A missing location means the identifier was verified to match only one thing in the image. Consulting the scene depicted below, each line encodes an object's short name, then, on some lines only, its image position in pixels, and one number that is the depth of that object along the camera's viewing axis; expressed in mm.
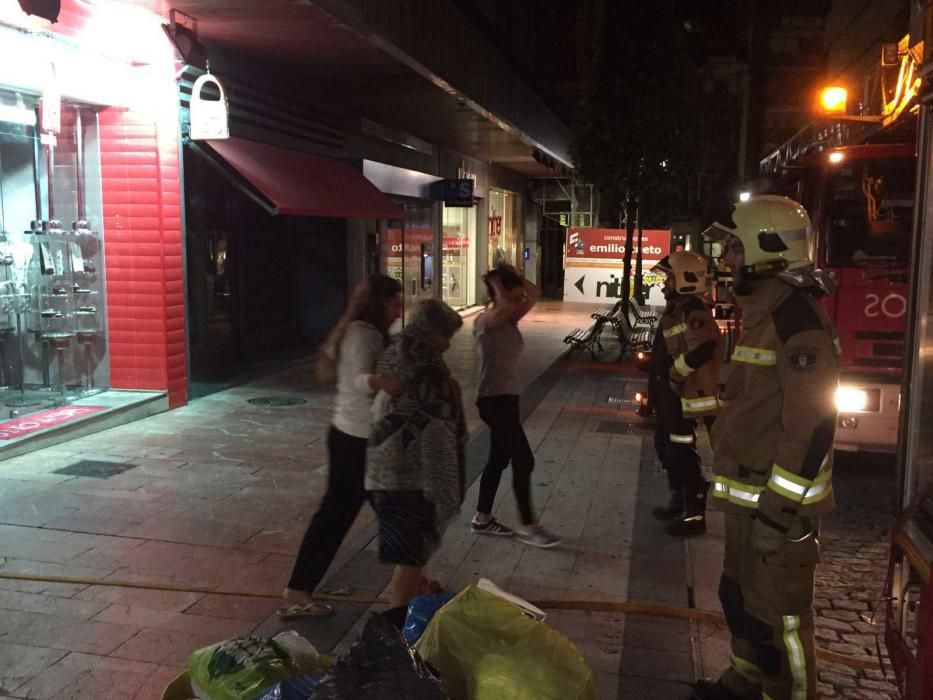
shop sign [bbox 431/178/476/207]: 18297
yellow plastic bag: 2555
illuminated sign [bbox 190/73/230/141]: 9133
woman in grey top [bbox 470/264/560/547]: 5324
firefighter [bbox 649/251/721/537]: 5254
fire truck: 6793
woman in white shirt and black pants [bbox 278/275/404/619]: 4133
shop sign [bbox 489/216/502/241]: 25000
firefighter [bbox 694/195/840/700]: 2941
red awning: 9508
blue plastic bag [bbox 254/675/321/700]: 2596
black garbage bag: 2428
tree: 16641
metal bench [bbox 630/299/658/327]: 15020
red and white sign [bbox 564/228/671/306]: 15984
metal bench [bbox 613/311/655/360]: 13859
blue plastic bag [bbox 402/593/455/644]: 3135
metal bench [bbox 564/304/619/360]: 13773
